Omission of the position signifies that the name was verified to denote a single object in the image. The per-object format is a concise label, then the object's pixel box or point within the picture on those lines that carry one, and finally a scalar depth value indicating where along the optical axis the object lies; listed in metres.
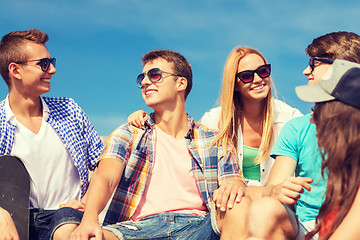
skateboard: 4.08
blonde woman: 4.78
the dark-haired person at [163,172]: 3.69
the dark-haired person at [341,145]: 2.33
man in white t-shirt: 4.42
